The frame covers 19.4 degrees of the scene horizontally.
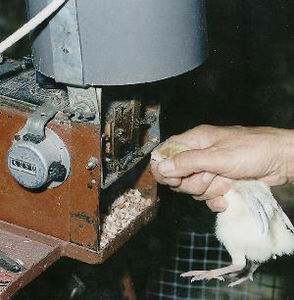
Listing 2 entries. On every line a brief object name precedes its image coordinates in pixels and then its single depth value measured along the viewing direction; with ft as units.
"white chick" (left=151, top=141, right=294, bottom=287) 2.23
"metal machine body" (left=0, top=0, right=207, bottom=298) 1.87
